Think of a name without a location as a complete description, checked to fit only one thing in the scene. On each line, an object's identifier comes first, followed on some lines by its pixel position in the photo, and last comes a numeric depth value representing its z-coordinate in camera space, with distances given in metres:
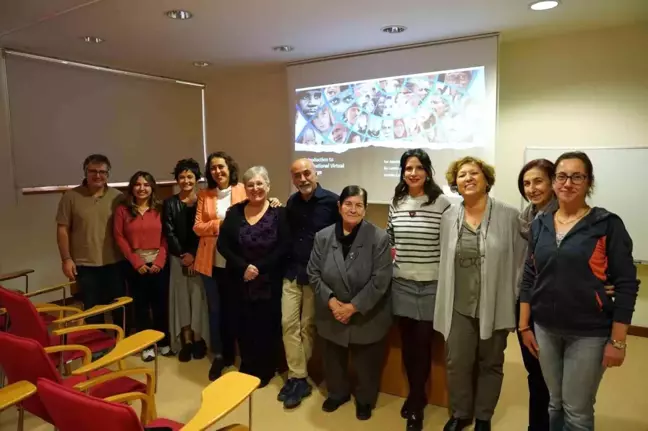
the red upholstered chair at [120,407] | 1.35
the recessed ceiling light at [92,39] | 3.79
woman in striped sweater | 2.46
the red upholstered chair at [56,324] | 2.32
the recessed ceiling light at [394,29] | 3.57
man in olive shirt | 3.38
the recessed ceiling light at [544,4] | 2.99
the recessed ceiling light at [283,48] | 4.19
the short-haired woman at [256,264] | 2.90
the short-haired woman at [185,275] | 3.37
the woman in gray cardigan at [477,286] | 2.21
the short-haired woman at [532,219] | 2.21
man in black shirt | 2.81
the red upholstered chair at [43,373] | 1.76
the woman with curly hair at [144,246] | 3.37
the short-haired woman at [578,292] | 1.80
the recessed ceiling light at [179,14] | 3.15
